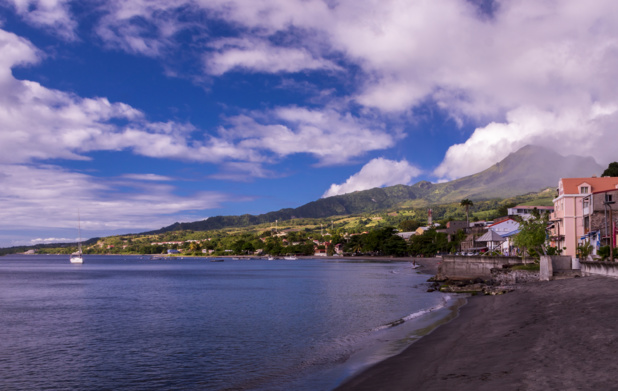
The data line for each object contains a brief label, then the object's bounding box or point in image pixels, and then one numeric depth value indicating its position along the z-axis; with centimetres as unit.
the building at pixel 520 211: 15226
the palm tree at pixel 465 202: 17349
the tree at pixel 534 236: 6640
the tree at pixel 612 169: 10288
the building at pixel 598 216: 5753
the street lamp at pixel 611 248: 4193
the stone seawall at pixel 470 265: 6825
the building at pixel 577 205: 6362
